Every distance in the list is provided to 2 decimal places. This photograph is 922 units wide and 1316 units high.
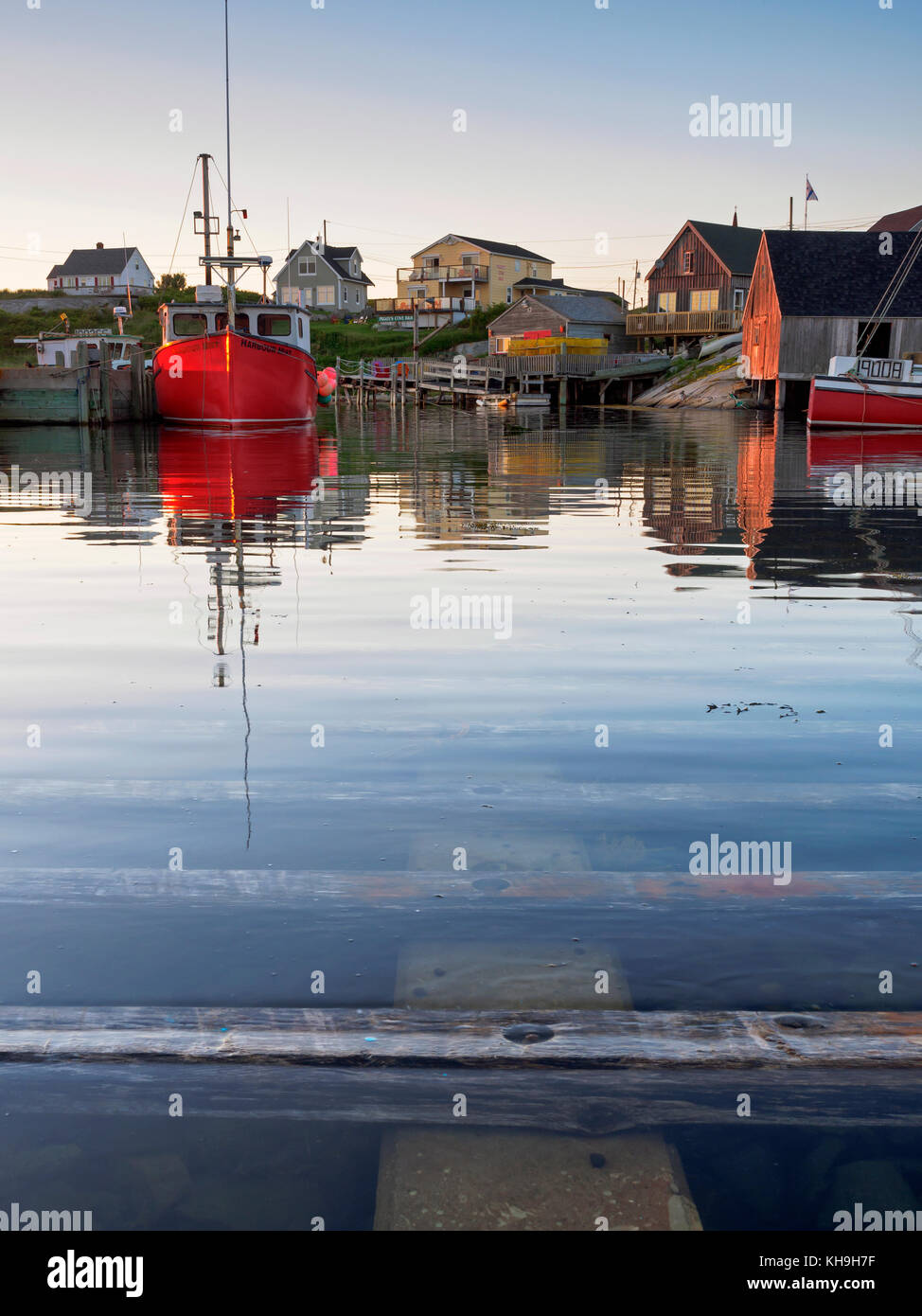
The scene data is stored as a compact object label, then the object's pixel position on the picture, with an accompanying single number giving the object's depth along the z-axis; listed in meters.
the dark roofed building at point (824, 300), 48.22
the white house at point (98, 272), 112.94
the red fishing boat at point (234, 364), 34.72
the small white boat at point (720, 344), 65.94
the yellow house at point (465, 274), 99.88
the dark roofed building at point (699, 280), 72.12
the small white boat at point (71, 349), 48.25
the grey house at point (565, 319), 79.38
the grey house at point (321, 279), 108.19
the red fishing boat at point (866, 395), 34.16
